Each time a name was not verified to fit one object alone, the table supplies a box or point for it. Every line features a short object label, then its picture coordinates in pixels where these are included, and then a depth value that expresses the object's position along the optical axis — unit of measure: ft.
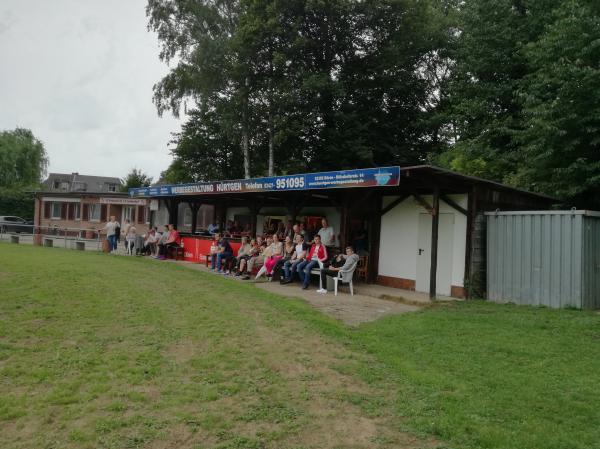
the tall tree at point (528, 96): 39.83
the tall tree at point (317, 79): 75.56
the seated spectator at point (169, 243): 60.03
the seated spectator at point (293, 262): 40.45
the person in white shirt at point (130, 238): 63.10
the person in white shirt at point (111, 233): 64.49
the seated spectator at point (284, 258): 41.86
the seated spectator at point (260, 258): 43.75
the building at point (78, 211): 102.89
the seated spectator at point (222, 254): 47.68
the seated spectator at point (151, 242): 62.64
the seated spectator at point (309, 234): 43.63
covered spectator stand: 34.60
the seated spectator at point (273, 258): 42.34
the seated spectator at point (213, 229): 61.76
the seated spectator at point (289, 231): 46.83
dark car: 80.02
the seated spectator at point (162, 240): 60.49
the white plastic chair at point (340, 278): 35.86
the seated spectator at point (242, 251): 46.11
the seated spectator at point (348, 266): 35.91
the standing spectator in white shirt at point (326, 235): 42.57
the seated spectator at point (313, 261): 37.99
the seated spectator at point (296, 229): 43.45
